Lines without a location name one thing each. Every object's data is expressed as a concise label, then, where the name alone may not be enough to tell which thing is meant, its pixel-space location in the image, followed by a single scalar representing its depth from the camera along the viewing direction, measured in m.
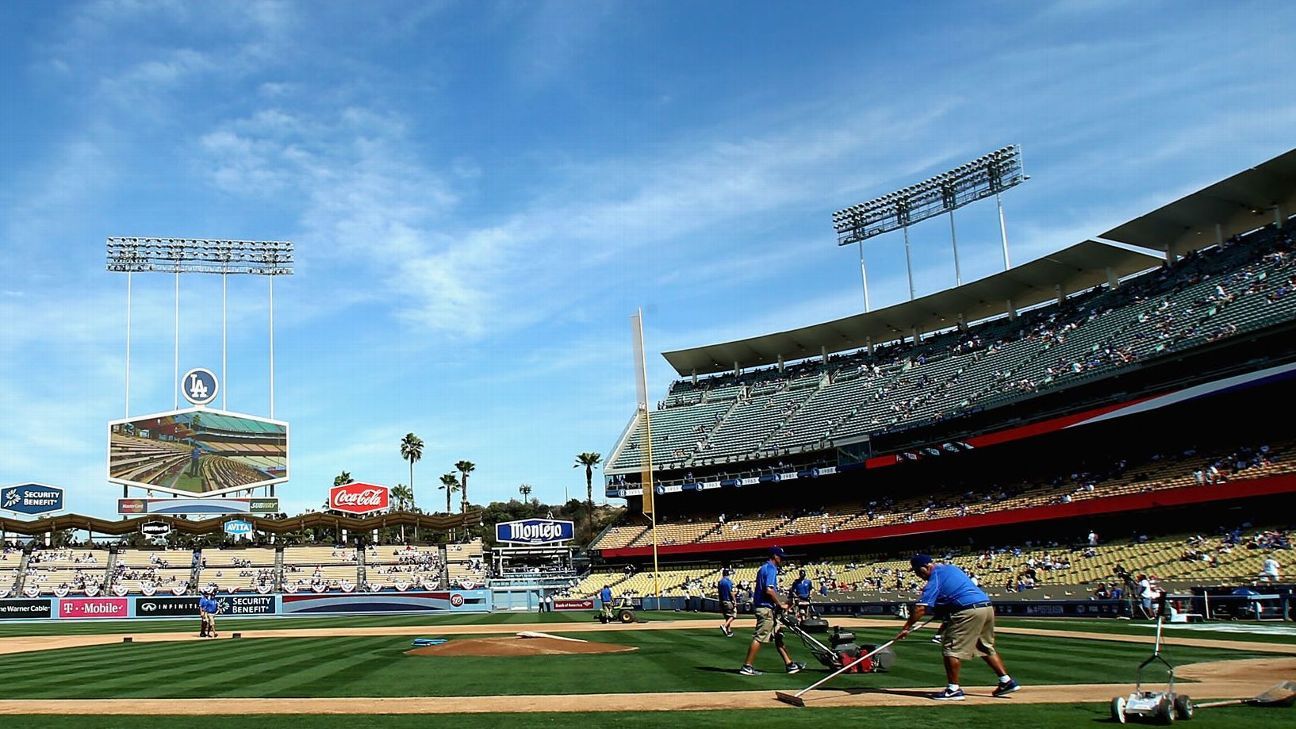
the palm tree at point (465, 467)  126.19
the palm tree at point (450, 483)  129.12
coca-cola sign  76.75
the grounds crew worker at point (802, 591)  24.61
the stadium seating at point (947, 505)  40.25
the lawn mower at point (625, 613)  36.19
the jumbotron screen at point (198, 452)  65.94
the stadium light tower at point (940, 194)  64.19
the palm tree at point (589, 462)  122.50
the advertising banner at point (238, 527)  71.94
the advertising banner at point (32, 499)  74.06
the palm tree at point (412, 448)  129.75
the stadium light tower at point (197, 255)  70.75
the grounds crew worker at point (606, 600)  36.06
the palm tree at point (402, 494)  135.25
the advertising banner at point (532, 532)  72.06
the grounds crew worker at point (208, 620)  34.00
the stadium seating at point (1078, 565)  34.31
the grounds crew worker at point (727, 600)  24.74
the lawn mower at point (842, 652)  14.45
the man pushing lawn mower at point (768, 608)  15.02
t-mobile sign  56.28
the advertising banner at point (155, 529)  75.38
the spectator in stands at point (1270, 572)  28.83
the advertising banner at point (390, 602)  58.12
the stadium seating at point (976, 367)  44.16
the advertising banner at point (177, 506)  69.25
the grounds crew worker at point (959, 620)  11.37
